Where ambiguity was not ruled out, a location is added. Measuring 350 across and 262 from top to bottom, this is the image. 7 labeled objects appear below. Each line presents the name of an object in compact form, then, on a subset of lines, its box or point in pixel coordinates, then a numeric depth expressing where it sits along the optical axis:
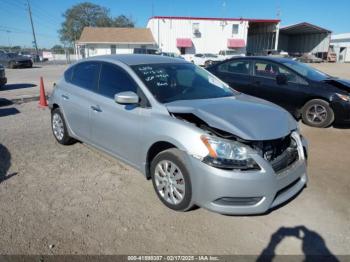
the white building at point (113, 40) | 42.34
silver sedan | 2.77
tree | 73.50
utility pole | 49.66
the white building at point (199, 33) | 41.03
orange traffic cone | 8.70
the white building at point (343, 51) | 53.54
